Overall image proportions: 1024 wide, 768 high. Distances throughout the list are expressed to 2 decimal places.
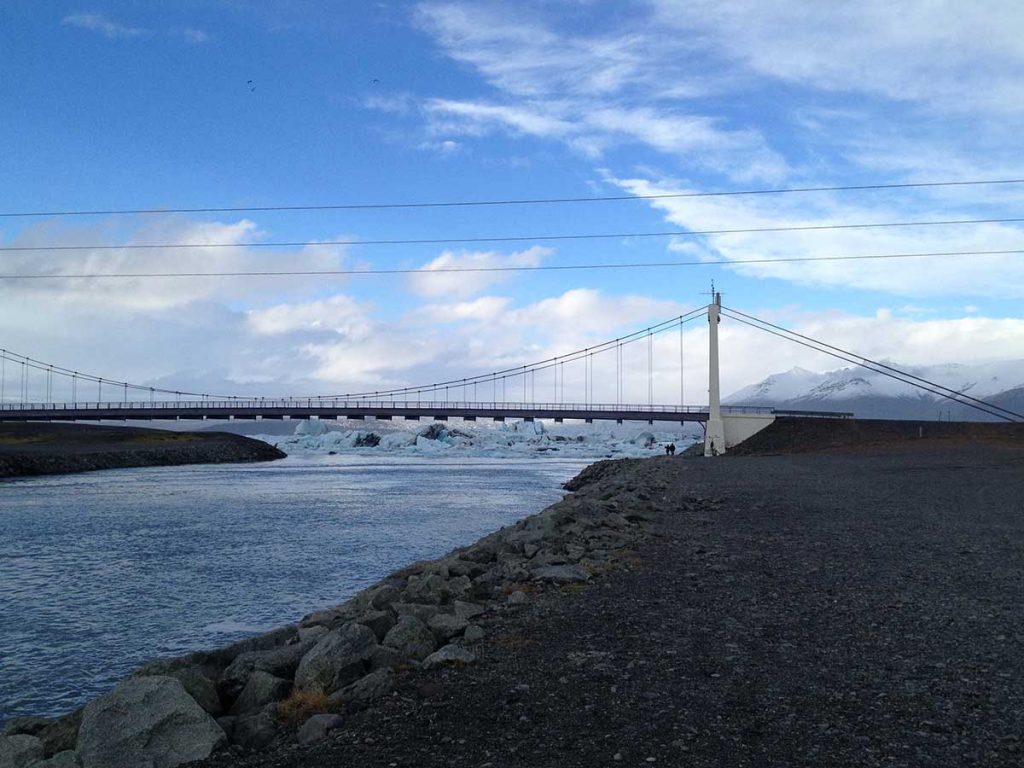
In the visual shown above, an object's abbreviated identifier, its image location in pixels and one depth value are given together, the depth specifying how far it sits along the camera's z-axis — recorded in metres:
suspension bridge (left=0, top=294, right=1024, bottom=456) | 68.25
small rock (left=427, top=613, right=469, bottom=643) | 6.64
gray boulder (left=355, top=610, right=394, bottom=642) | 6.96
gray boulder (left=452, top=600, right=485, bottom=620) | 7.29
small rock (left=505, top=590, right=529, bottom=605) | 7.75
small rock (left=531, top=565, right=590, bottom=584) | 8.72
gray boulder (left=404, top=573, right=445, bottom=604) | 8.54
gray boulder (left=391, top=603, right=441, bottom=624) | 7.31
